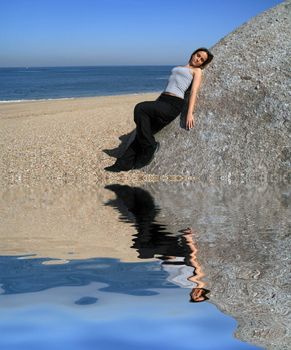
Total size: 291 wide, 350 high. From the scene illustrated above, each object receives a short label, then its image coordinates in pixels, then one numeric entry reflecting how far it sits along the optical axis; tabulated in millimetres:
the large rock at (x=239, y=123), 9008
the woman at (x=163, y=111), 9320
